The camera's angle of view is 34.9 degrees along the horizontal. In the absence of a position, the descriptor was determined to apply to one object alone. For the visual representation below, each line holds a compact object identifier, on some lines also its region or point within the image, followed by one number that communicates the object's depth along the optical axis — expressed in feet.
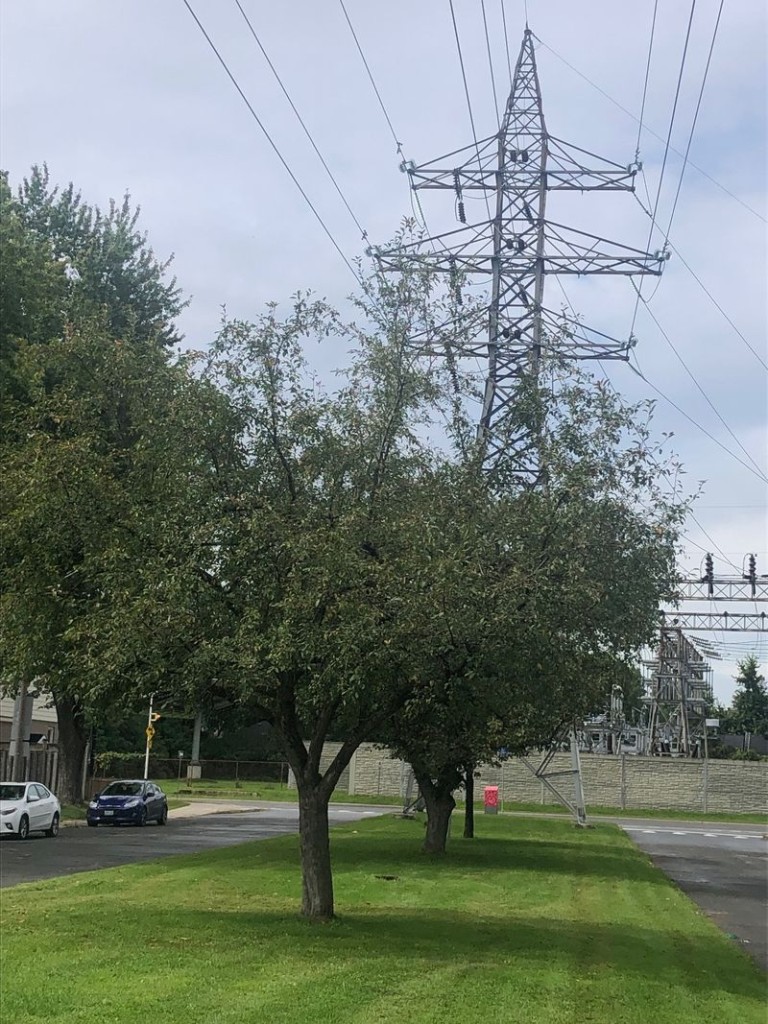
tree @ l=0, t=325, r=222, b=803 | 39.11
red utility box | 137.59
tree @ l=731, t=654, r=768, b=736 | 322.34
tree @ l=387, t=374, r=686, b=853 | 34.91
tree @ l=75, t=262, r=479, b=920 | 35.19
